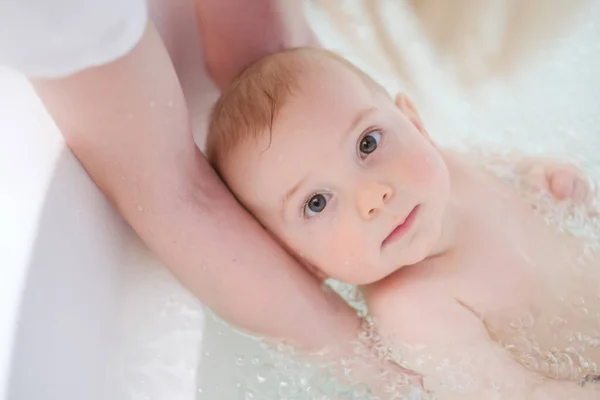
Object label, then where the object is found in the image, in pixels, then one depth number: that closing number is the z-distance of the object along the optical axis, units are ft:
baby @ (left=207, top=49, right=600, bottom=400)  2.66
